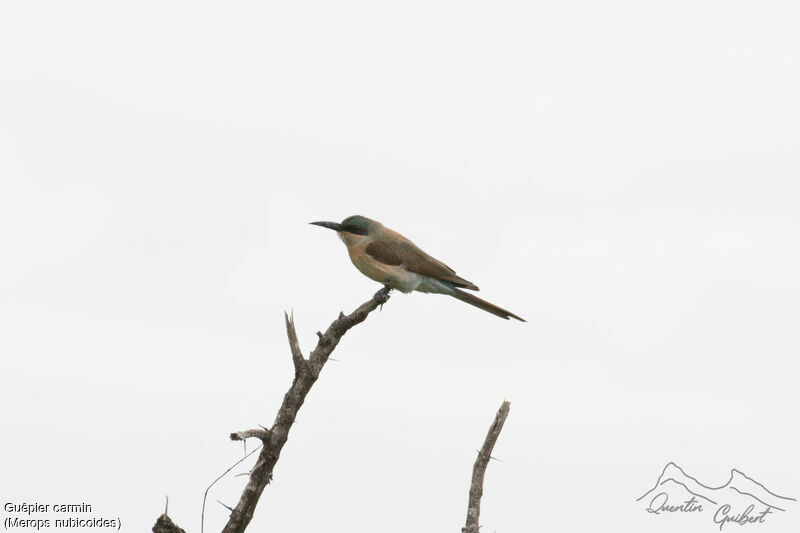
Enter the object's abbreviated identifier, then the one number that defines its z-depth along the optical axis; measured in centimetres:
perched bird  2530
